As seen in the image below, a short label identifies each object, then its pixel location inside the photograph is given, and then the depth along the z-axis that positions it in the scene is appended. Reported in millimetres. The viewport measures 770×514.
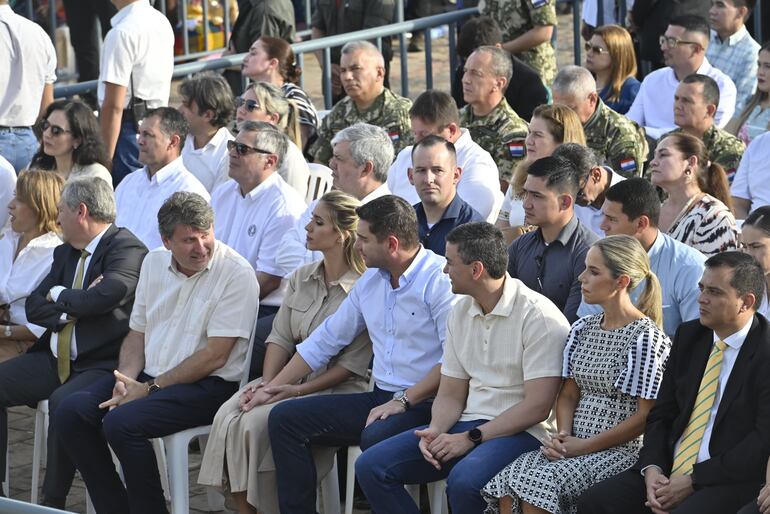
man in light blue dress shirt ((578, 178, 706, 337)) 11328
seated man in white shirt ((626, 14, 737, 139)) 17453
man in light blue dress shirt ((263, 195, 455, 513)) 11617
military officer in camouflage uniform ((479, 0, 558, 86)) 19687
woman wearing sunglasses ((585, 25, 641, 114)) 18234
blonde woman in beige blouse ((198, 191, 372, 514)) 11844
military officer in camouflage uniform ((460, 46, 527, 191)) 16609
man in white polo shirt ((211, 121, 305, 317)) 14289
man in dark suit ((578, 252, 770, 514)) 9578
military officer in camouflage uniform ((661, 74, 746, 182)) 15328
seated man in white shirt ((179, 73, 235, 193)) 16625
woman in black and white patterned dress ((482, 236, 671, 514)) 10156
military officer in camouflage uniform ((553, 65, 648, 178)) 15656
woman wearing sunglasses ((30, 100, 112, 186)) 15906
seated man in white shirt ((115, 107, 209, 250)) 15312
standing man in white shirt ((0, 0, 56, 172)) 16766
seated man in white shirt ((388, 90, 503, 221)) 15047
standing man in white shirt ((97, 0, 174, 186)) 16766
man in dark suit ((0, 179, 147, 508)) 12992
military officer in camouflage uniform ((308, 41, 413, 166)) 17562
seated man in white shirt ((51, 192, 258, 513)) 12187
